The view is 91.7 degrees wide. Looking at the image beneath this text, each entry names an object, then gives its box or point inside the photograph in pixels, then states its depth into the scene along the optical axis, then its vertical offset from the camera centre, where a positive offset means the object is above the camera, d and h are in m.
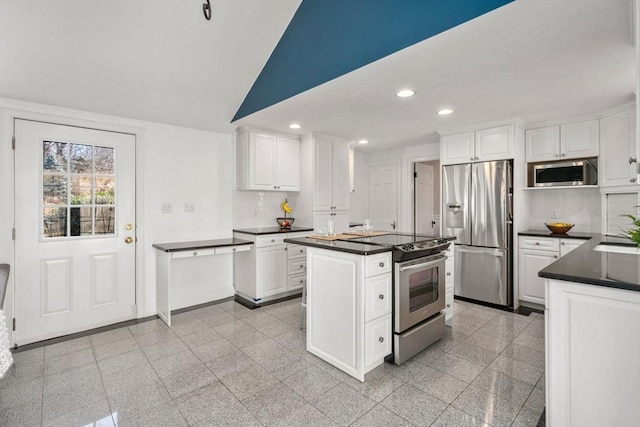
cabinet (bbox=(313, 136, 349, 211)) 4.54 +0.58
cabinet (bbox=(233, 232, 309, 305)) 3.97 -0.75
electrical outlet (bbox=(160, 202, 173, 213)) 3.72 +0.08
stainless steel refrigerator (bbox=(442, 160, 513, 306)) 3.83 -0.18
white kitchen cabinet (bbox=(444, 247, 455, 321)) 3.24 -0.74
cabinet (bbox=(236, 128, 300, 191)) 4.17 +0.72
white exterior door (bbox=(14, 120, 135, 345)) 2.94 -0.15
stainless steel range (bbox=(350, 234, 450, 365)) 2.46 -0.67
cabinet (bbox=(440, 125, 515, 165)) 3.78 +0.85
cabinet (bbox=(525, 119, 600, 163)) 3.60 +0.84
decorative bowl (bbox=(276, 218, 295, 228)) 4.45 -0.14
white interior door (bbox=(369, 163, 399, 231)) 5.70 +0.29
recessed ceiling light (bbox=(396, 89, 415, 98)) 2.81 +1.10
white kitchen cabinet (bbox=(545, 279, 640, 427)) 1.36 -0.67
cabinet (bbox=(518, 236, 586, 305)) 3.61 -0.57
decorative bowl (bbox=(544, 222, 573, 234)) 3.62 -0.19
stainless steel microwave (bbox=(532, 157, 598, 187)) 3.62 +0.46
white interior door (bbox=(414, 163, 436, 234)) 5.55 +0.26
